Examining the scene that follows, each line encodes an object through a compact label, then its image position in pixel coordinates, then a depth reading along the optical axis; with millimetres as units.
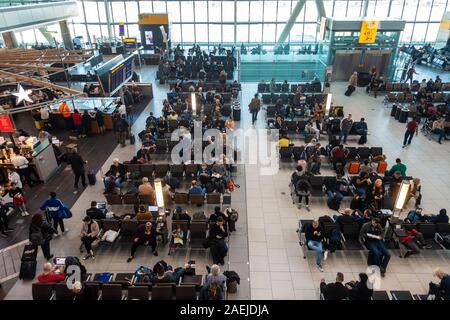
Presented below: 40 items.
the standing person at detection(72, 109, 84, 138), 16828
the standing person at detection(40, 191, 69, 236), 9914
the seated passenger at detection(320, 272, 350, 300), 7383
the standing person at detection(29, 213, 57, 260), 8961
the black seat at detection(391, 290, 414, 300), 7455
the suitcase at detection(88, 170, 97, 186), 12773
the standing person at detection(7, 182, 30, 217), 10961
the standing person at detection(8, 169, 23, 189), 11164
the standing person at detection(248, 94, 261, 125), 17734
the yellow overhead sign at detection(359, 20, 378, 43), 23344
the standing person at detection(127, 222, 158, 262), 9219
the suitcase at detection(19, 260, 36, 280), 8789
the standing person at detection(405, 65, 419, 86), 23578
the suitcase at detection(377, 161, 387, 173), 13078
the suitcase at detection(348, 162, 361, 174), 13134
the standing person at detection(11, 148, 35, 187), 12203
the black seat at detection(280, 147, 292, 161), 13844
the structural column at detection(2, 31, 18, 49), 26078
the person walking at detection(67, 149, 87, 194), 12070
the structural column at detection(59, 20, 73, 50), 29672
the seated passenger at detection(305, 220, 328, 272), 9010
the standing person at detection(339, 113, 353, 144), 15359
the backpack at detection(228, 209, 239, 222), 10047
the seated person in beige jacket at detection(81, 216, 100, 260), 9312
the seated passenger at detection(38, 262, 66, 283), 7846
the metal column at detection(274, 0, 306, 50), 30688
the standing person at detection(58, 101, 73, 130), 17359
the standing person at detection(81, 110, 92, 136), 16752
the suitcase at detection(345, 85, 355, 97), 22125
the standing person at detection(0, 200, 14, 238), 10242
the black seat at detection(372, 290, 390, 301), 7477
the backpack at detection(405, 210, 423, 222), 9969
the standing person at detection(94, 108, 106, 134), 16891
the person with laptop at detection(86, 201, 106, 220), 9797
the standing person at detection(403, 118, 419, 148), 15023
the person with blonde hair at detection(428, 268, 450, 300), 7368
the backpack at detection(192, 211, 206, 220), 10095
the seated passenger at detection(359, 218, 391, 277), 8797
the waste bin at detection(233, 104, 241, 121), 18297
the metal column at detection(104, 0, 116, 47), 32875
